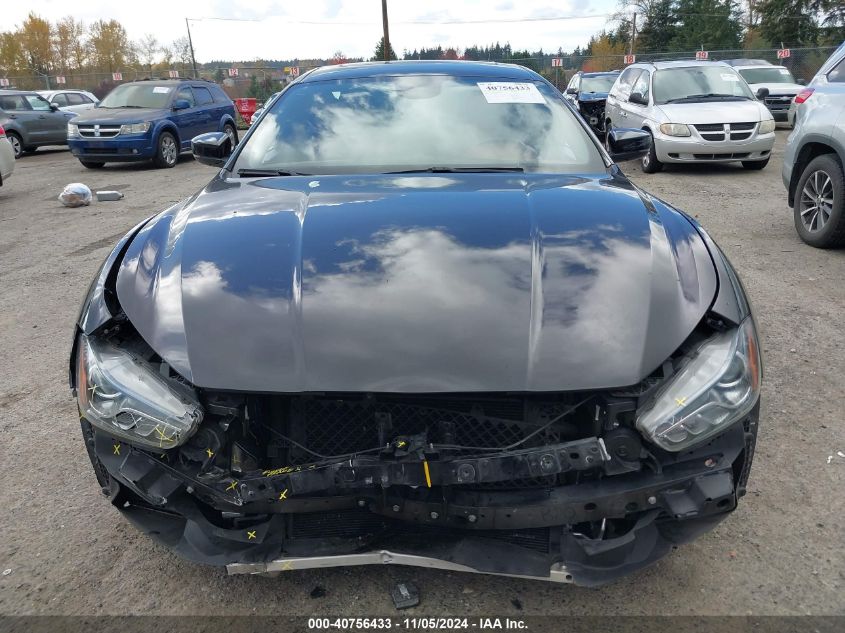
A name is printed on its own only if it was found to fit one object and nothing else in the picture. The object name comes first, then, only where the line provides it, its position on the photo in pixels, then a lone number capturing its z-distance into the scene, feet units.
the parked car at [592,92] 45.09
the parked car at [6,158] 32.94
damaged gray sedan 6.09
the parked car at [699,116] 32.32
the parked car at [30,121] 53.06
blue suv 41.19
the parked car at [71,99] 65.05
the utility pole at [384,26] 100.33
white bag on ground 31.19
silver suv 18.65
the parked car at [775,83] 53.16
